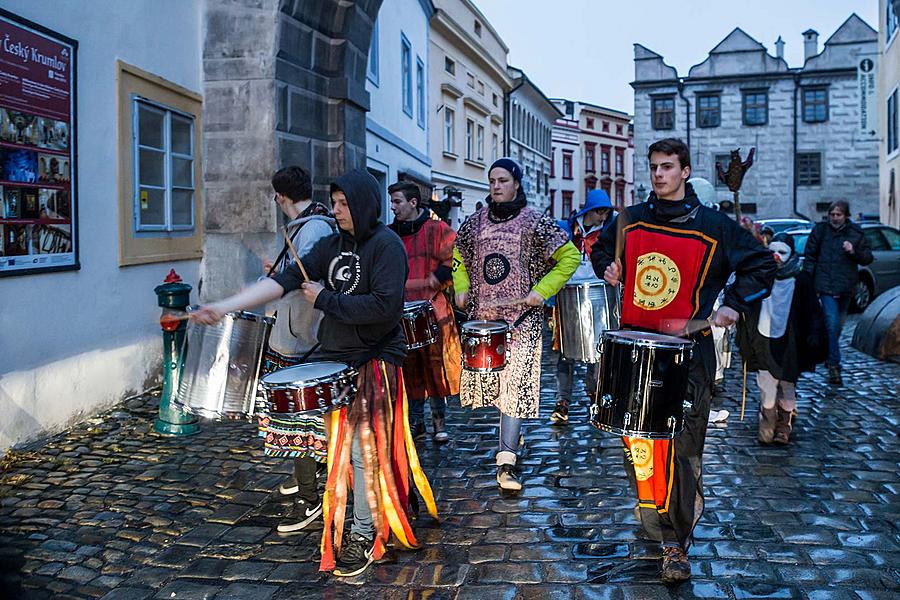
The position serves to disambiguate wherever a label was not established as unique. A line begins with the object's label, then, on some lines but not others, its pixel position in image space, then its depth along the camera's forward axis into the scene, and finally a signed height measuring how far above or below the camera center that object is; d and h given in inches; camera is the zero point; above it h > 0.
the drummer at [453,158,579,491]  208.7 -5.7
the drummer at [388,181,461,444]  233.5 -7.0
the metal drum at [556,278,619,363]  242.2 -15.6
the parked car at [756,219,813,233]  957.2 +40.5
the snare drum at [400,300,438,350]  202.4 -15.2
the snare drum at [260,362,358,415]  144.8 -22.0
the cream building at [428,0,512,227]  1013.2 +211.4
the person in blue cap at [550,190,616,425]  277.1 +6.5
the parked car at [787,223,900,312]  605.8 -10.6
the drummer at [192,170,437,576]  156.6 -17.3
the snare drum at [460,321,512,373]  198.4 -19.9
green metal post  255.1 -33.6
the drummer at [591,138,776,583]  152.3 -4.9
